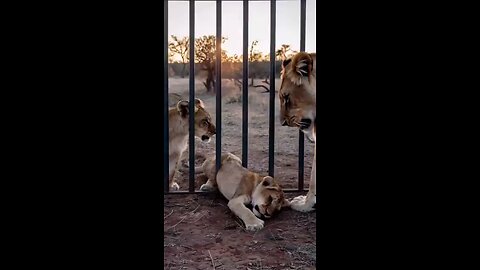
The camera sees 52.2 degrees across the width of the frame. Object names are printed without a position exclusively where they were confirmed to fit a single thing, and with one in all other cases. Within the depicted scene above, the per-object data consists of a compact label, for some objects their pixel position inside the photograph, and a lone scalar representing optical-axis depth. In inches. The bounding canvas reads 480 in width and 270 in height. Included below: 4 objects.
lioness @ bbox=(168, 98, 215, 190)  114.5
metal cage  107.6
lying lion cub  98.0
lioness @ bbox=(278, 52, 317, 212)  103.3
